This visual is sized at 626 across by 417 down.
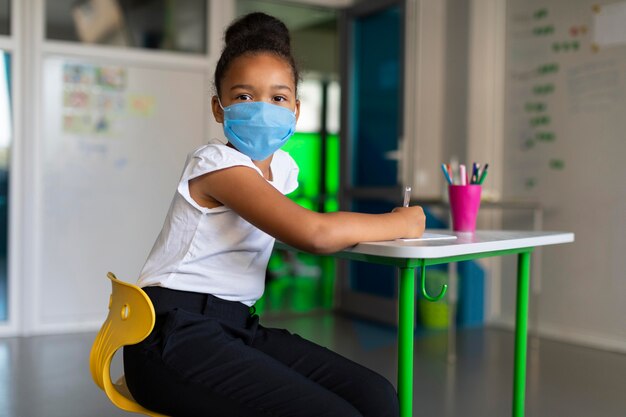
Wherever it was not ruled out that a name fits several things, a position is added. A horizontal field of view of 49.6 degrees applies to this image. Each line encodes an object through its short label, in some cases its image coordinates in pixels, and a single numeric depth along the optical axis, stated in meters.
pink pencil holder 1.83
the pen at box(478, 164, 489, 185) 1.93
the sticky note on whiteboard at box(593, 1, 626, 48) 3.31
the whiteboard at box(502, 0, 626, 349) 3.38
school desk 1.23
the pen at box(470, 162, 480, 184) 1.95
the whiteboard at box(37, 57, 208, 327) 3.73
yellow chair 1.15
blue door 4.14
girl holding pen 1.13
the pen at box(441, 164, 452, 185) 1.92
